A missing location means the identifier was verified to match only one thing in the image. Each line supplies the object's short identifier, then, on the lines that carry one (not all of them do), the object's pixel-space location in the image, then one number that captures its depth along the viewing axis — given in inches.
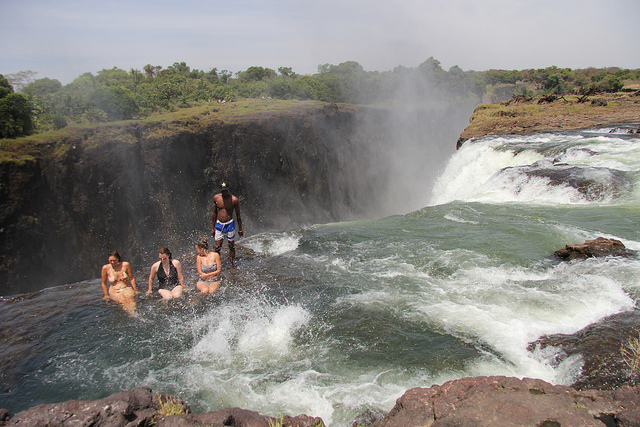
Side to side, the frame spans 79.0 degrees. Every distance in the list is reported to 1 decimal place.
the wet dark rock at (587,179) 438.3
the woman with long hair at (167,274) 247.8
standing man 292.4
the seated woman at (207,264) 262.0
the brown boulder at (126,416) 109.3
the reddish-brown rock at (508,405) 97.9
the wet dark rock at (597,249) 261.0
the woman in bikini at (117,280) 246.7
